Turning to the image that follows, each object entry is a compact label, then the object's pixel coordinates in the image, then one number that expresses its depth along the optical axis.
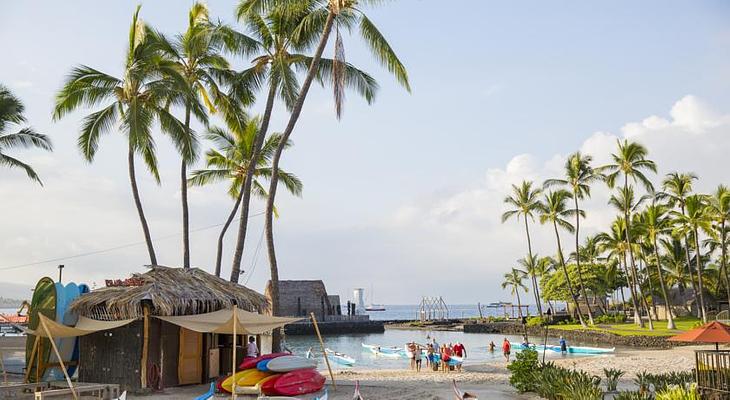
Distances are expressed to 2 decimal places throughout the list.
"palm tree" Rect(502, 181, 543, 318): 56.59
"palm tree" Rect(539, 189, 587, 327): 52.38
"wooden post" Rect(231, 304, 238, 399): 13.54
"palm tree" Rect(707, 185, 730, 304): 42.50
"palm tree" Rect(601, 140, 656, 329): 44.12
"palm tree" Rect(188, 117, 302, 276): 28.58
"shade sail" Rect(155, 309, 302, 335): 16.12
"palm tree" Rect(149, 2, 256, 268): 23.58
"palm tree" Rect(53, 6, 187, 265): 22.14
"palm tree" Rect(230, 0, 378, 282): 22.56
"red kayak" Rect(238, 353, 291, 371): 16.80
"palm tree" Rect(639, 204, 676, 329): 47.31
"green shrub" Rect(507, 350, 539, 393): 16.50
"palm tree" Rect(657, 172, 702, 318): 46.56
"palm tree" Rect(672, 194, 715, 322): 43.16
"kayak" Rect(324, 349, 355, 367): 36.19
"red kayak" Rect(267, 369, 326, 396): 16.09
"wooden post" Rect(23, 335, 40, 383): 18.39
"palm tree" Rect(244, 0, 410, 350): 21.83
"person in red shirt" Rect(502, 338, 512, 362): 32.78
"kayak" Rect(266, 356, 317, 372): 16.33
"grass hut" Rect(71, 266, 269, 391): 17.20
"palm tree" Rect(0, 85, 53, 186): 26.16
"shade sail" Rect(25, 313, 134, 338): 16.19
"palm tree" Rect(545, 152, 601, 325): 49.25
